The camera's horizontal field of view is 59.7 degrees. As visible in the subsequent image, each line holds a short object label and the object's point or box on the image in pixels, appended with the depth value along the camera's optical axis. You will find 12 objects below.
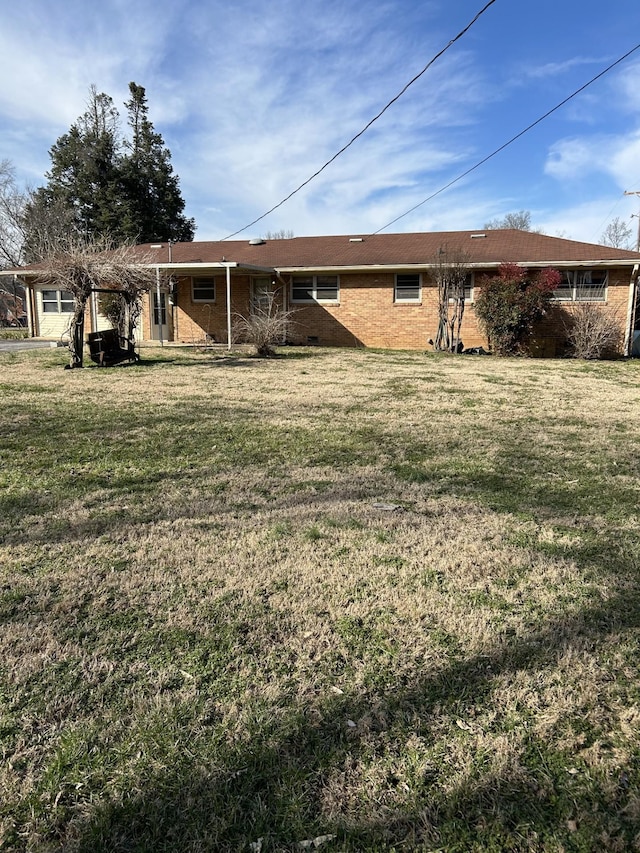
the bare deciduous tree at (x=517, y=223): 48.90
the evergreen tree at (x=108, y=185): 36.16
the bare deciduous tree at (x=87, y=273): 11.74
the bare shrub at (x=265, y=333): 14.78
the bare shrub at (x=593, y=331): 16.19
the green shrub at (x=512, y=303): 15.84
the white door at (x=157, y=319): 20.58
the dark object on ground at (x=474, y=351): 17.30
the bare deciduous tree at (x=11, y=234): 41.38
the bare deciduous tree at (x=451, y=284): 16.38
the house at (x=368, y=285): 17.03
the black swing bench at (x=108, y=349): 12.91
